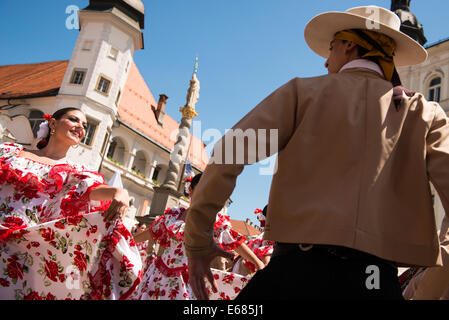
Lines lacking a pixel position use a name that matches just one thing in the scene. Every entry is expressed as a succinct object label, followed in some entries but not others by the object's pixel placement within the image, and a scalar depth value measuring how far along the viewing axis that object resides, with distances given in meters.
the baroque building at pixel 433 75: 26.88
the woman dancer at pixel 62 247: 3.24
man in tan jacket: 1.62
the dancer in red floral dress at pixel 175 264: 5.12
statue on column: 26.00
